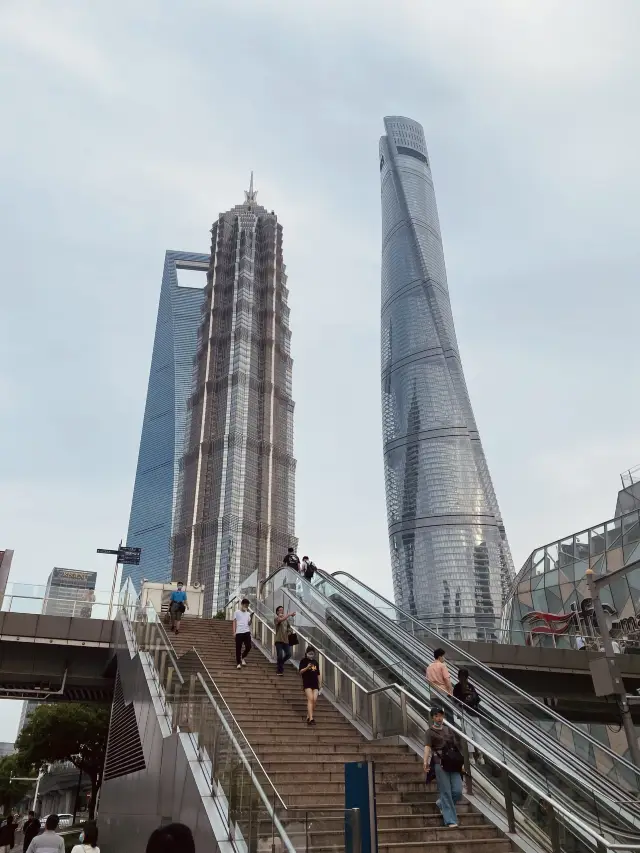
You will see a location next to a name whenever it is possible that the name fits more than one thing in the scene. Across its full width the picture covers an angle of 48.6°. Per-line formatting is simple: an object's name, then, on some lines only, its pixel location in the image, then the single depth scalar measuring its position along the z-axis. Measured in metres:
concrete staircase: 7.20
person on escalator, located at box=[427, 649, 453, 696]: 9.88
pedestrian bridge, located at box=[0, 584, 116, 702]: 21.02
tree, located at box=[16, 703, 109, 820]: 41.09
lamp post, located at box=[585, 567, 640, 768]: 13.32
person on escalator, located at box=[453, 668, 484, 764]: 9.66
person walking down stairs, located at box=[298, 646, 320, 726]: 10.70
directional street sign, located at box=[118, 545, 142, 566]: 34.14
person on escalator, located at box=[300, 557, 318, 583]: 20.94
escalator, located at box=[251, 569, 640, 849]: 7.89
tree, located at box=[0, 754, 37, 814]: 55.29
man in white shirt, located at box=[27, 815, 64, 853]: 7.43
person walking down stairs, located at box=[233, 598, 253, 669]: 13.53
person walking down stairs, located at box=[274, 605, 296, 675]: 13.27
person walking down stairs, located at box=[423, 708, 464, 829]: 7.67
